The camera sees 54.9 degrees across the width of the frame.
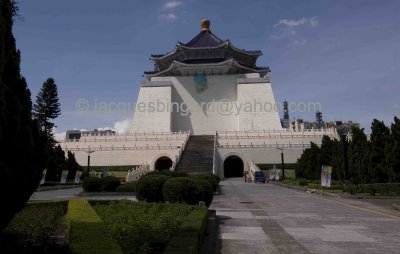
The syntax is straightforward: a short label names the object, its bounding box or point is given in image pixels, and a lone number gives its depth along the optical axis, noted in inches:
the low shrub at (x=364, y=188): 794.4
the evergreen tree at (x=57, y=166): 1283.2
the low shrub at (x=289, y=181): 1260.8
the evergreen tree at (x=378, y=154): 848.2
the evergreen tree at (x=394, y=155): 798.5
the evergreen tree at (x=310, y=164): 1314.0
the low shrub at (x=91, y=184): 925.2
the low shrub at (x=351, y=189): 810.2
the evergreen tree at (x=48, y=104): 1780.3
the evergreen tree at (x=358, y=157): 890.7
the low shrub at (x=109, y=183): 937.5
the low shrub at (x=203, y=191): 463.8
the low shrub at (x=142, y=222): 248.4
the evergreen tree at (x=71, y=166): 1463.8
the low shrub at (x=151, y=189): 522.9
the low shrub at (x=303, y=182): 1123.3
